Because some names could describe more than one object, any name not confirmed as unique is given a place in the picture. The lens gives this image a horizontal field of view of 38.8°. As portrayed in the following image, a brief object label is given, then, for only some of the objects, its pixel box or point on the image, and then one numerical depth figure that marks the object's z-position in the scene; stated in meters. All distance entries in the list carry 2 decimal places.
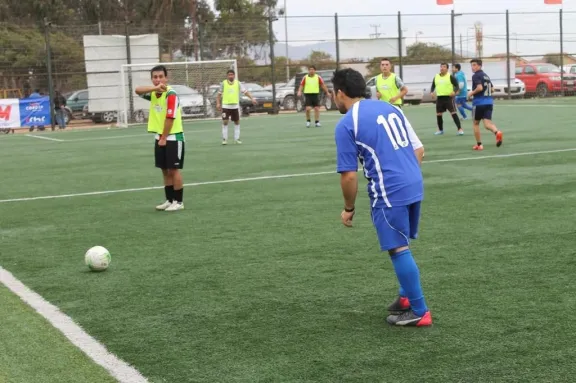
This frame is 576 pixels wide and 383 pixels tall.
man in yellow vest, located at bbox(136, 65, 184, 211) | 10.46
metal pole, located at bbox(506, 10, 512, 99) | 41.56
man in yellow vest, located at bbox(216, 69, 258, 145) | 21.66
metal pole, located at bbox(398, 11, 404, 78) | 40.28
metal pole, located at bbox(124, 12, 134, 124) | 34.16
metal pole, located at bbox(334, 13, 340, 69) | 40.06
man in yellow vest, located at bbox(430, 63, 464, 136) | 22.06
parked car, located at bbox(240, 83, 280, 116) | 37.22
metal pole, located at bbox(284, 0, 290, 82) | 39.56
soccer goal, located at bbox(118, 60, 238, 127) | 34.22
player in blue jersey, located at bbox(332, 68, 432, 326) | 5.12
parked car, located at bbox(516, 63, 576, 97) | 41.52
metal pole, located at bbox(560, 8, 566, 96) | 43.12
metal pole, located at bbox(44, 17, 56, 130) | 32.97
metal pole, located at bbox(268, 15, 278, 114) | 37.47
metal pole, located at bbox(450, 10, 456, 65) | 41.56
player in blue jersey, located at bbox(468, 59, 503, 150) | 16.19
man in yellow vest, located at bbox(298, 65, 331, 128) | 26.47
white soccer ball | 7.09
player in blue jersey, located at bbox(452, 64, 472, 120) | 25.22
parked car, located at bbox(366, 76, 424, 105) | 40.44
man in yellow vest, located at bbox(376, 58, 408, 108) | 19.30
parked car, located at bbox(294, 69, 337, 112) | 38.28
